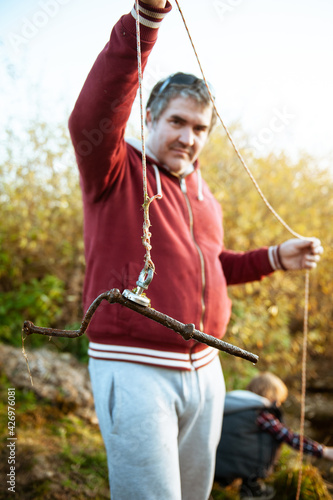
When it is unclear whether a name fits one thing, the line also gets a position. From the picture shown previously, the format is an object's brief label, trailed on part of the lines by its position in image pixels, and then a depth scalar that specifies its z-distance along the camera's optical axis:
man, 1.28
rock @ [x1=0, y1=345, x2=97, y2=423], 3.43
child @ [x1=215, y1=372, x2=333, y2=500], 2.98
